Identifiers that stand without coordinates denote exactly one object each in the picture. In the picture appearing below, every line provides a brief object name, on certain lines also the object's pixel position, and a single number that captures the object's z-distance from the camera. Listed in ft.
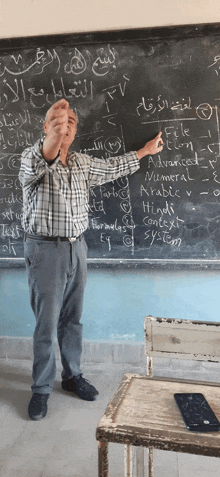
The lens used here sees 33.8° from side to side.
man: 7.67
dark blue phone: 3.17
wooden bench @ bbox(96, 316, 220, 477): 3.03
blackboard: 8.33
